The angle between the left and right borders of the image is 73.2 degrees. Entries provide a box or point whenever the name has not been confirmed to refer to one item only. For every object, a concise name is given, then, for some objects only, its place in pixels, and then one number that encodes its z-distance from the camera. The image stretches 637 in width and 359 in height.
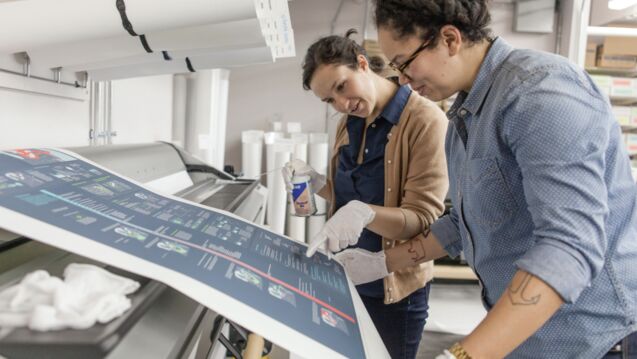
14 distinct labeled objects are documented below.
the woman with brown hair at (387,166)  1.19
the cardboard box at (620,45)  3.29
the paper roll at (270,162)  3.25
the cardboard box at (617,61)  3.36
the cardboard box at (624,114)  3.36
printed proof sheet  0.50
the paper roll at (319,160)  3.34
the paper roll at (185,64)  1.43
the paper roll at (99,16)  0.86
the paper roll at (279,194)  3.19
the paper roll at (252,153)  3.38
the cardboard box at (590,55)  3.43
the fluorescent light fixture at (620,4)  2.86
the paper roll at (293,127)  3.57
